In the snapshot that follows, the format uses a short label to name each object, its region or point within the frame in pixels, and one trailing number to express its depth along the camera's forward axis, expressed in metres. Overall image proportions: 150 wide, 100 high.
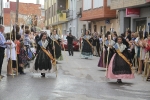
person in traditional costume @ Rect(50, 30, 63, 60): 16.68
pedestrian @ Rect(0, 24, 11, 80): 10.39
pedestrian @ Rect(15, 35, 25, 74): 12.01
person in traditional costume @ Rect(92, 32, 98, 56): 23.01
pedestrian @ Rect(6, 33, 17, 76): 11.47
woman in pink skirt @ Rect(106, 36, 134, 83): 10.18
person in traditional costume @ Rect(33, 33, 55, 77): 11.29
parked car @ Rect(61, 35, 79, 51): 30.34
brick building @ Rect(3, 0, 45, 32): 73.93
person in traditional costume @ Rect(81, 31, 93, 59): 19.79
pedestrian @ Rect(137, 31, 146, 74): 12.71
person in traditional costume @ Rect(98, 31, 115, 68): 10.67
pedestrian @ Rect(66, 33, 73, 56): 22.76
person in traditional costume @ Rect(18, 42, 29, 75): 12.06
